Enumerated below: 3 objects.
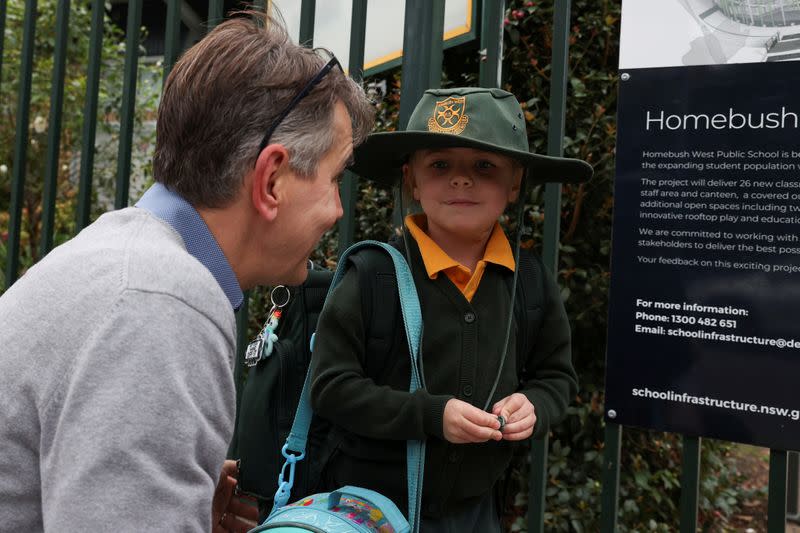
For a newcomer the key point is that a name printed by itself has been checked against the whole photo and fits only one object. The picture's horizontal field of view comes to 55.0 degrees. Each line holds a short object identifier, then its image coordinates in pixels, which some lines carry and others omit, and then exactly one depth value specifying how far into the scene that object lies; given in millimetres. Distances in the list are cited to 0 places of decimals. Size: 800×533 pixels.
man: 974
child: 1647
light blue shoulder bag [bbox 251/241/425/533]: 1492
